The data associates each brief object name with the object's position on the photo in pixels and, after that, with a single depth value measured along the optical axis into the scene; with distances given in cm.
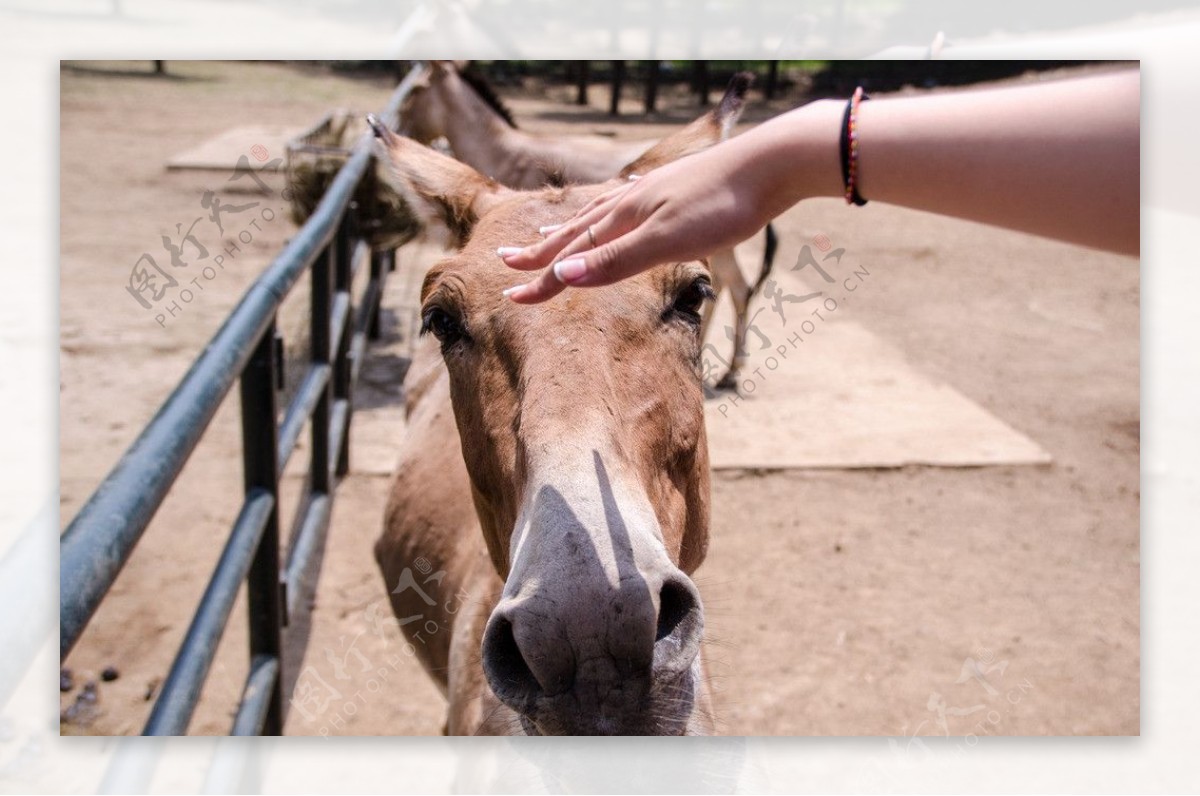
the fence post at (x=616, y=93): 943
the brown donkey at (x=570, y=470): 91
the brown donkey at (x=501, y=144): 377
